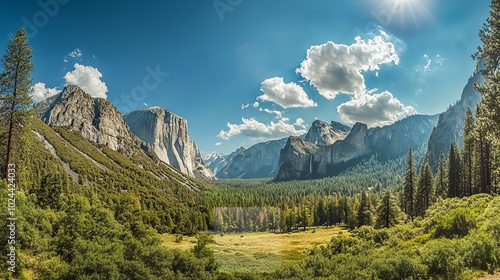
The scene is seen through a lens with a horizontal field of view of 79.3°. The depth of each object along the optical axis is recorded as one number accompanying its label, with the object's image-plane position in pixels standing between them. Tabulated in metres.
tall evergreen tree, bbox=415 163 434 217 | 67.56
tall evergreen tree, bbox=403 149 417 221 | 66.25
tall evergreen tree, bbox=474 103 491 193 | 51.34
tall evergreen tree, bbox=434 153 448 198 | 72.88
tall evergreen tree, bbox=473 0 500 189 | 22.12
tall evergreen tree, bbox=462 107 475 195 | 58.57
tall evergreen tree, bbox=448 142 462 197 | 66.44
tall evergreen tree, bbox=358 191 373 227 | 79.70
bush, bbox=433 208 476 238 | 23.36
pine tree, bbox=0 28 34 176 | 30.34
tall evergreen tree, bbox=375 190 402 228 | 58.50
